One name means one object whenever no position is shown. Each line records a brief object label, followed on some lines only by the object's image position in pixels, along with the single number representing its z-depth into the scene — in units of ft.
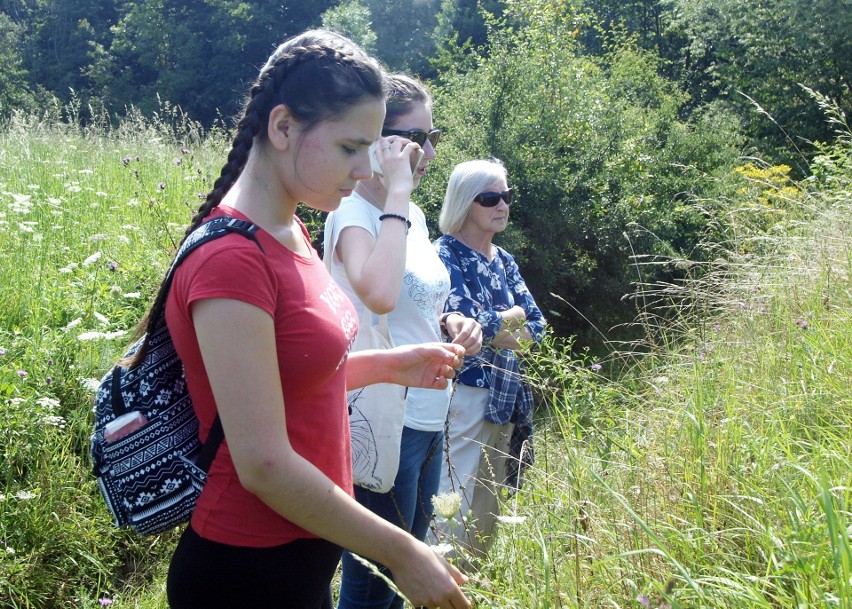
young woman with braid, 4.44
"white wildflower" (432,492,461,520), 5.19
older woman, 11.50
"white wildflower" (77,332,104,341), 12.54
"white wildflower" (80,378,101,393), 11.51
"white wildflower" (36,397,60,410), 11.13
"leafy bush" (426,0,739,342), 25.76
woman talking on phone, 7.41
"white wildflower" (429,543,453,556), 5.12
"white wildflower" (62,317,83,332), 13.54
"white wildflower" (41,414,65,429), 11.34
